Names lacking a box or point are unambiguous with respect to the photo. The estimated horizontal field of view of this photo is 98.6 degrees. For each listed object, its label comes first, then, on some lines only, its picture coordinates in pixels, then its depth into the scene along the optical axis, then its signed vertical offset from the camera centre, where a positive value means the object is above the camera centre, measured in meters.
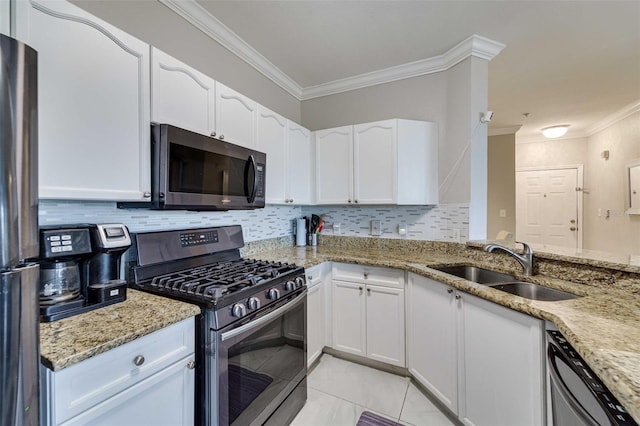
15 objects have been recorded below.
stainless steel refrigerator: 0.54 -0.06
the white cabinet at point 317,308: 2.07 -0.75
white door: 5.04 +0.12
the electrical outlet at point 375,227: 2.78 -0.14
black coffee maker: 0.98 -0.22
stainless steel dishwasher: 0.72 -0.54
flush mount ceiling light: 4.25 +1.27
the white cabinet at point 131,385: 0.76 -0.55
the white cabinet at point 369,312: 2.07 -0.78
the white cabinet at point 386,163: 2.41 +0.46
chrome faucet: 1.67 -0.26
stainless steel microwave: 1.34 +0.23
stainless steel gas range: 1.16 -0.52
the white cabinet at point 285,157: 2.17 +0.50
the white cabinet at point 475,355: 1.18 -0.75
